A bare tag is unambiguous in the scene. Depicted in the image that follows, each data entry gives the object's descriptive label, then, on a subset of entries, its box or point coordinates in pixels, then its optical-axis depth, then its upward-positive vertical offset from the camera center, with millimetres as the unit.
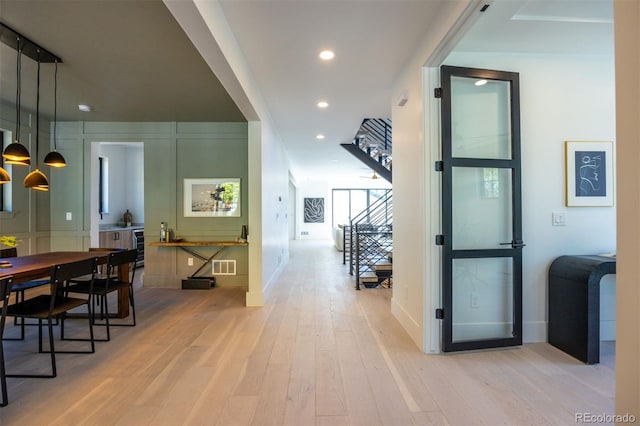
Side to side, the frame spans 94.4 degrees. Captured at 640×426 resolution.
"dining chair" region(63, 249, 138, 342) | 2961 -733
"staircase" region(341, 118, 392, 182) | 6246 +1610
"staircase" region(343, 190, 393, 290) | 4996 -726
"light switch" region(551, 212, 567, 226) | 2766 -47
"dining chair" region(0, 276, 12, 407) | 1858 -647
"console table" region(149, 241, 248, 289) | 4625 -577
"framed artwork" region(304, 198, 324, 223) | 13539 +238
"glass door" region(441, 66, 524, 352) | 2574 +71
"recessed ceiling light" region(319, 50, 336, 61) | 2809 +1543
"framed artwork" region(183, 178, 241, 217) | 5055 +307
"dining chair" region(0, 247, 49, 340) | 2999 -707
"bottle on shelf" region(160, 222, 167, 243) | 4926 -331
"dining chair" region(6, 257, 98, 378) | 2256 -737
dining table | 2246 -433
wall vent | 5004 -864
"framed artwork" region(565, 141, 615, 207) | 2754 +343
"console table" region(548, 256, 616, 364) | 2338 -750
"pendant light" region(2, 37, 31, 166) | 2928 +621
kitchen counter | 6057 -266
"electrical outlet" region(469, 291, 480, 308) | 2686 -772
